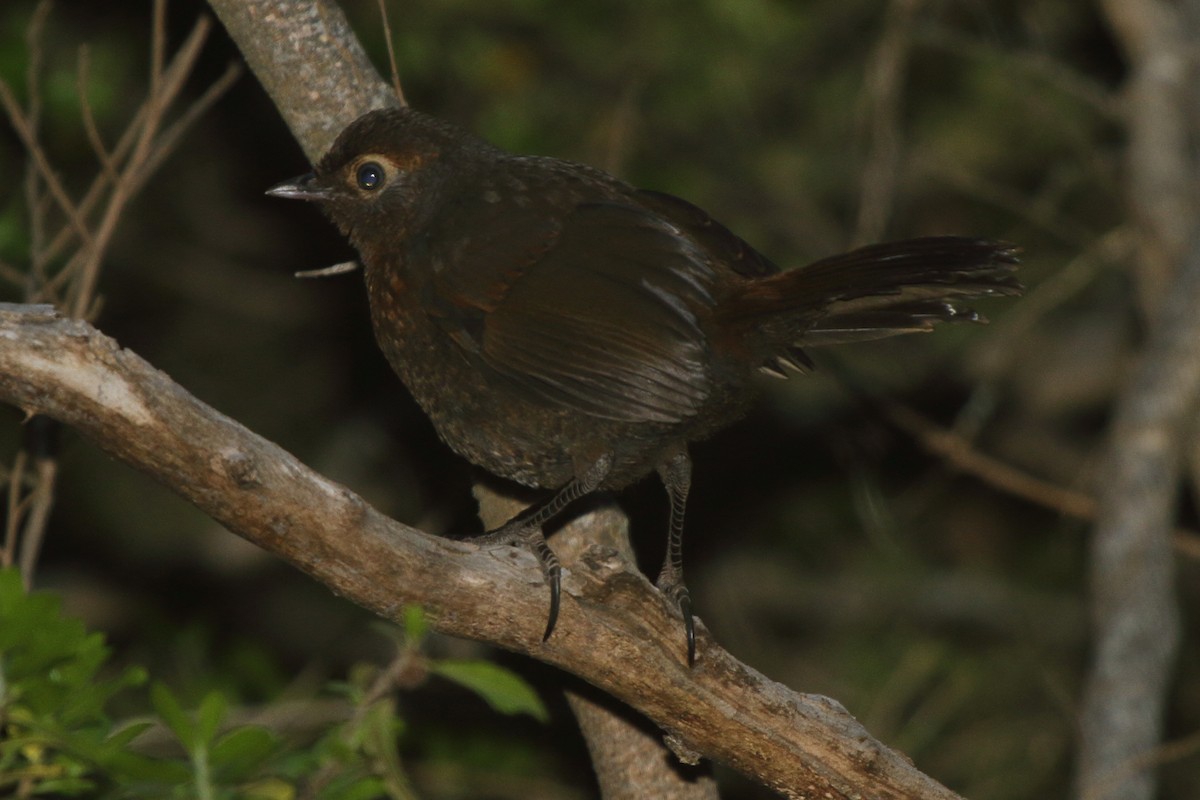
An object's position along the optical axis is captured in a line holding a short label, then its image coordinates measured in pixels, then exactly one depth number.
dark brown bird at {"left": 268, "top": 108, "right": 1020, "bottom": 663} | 6.89
